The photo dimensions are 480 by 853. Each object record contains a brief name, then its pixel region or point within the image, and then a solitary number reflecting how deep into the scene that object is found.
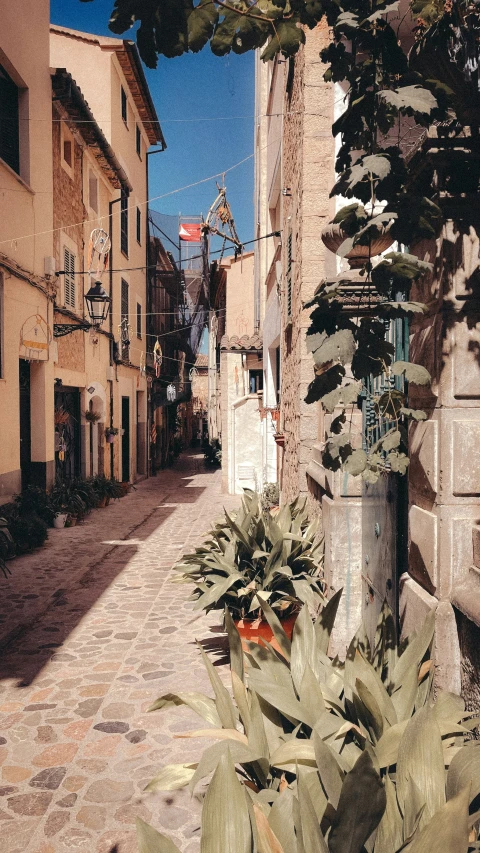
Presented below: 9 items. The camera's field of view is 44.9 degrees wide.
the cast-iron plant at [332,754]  1.69
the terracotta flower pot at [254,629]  4.62
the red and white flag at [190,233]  25.28
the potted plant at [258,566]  4.73
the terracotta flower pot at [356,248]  2.59
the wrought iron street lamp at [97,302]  11.75
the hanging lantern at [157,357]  22.34
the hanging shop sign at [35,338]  10.10
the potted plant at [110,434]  15.57
